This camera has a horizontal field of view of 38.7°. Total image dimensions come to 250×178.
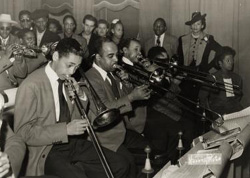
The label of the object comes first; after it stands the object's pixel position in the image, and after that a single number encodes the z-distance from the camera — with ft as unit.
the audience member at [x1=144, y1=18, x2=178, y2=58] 16.71
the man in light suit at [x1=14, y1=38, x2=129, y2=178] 7.50
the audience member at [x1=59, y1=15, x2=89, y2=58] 14.94
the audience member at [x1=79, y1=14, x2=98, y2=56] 14.96
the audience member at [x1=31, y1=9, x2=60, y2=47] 13.67
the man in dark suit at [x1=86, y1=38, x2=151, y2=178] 9.37
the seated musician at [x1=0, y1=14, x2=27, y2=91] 10.59
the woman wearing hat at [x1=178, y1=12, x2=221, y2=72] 16.11
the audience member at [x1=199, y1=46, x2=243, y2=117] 13.08
